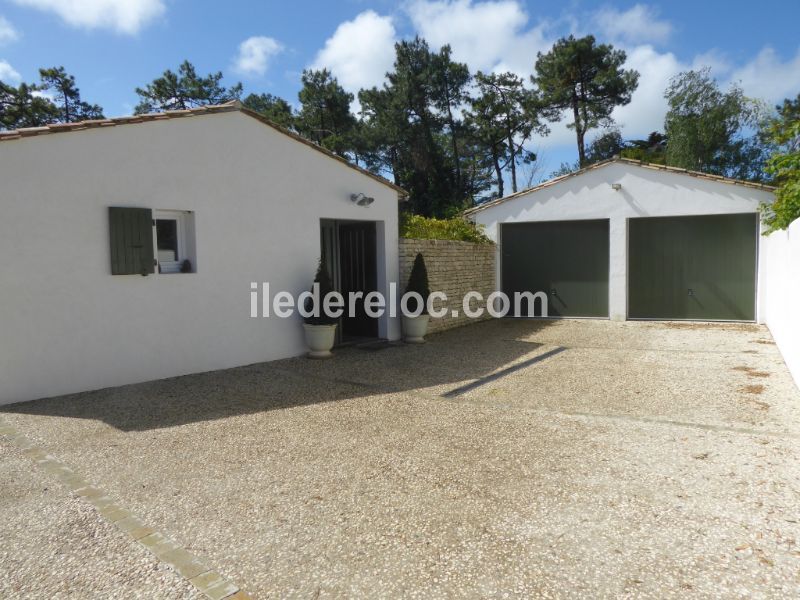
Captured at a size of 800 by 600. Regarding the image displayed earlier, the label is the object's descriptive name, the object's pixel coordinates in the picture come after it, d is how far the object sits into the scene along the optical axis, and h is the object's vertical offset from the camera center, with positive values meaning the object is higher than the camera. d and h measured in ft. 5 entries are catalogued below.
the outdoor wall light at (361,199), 34.53 +5.03
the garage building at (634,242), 44.01 +2.74
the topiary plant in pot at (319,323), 30.88 -2.80
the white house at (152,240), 21.13 +1.76
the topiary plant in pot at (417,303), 37.29 -2.03
